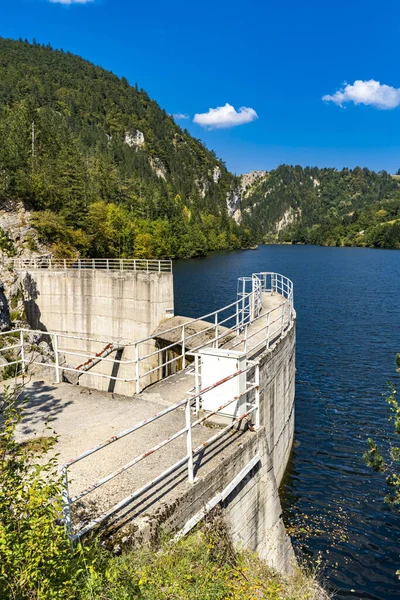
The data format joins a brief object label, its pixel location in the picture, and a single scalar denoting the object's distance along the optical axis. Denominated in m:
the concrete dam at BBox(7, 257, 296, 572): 5.57
